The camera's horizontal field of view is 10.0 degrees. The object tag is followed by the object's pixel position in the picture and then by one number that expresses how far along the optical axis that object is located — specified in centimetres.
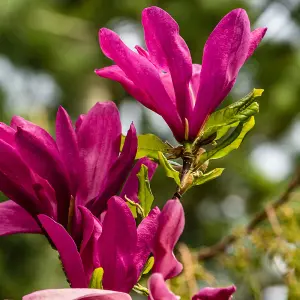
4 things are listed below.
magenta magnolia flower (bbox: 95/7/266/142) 115
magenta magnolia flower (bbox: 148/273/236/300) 105
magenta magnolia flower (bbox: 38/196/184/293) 110
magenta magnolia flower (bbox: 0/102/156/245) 114
